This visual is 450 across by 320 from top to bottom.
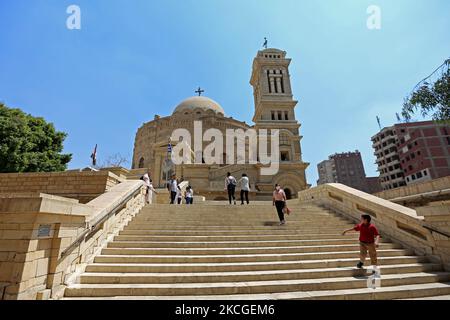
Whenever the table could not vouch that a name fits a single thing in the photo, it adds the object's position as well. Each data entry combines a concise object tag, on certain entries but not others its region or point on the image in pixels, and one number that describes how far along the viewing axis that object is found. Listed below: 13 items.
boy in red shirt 4.17
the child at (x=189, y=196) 11.40
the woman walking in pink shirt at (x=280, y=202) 6.85
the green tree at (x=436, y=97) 5.87
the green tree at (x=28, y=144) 12.32
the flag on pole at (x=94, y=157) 21.25
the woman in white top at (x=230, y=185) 10.45
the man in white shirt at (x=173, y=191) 10.29
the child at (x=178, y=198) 11.31
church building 19.78
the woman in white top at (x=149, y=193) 9.26
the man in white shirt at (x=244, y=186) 10.14
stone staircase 3.45
